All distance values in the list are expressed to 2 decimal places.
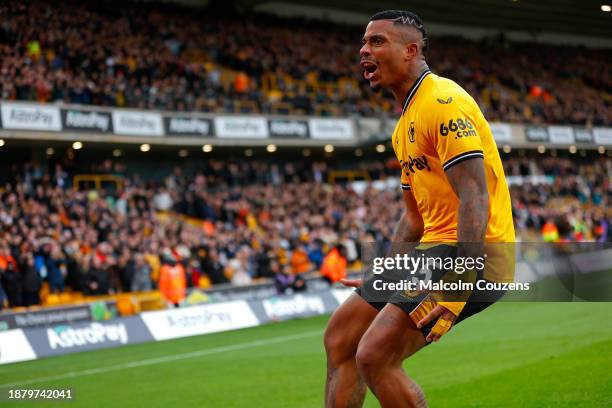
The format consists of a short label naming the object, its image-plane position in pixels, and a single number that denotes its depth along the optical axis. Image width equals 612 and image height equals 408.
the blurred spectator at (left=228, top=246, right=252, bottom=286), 25.20
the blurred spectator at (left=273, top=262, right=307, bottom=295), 24.17
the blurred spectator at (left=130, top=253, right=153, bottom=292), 22.97
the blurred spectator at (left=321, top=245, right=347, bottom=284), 24.80
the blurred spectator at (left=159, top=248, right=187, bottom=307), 21.47
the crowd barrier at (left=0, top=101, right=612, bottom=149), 25.98
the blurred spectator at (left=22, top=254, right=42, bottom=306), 20.59
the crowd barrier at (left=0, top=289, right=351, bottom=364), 16.66
